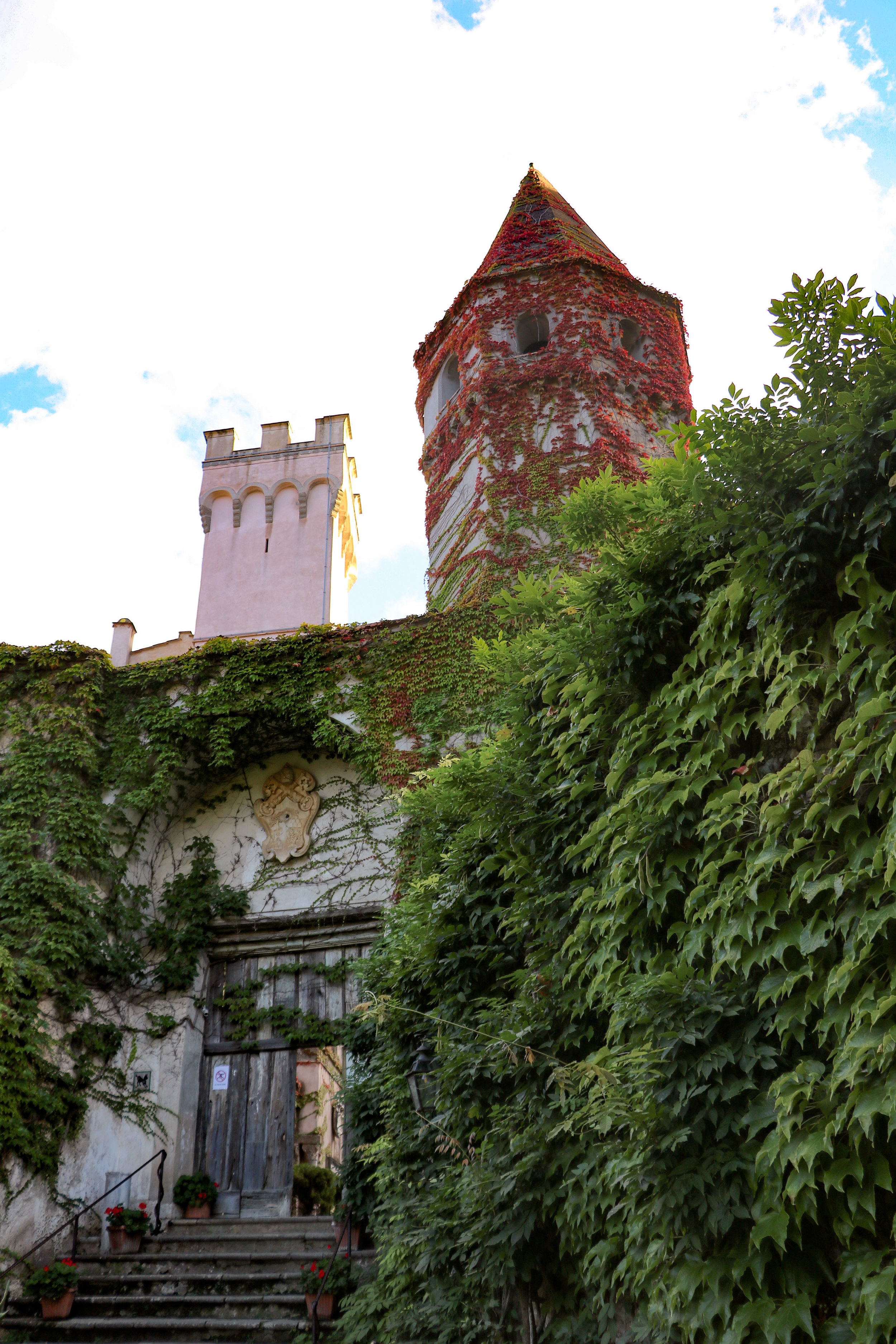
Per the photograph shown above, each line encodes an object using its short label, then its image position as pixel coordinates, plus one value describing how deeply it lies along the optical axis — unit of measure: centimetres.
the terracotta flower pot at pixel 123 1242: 933
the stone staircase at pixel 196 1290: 772
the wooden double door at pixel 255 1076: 1084
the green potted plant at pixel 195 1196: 1033
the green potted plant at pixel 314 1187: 1449
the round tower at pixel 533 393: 1215
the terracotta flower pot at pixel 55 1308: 811
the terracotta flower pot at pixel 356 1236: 865
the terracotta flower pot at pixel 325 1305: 763
